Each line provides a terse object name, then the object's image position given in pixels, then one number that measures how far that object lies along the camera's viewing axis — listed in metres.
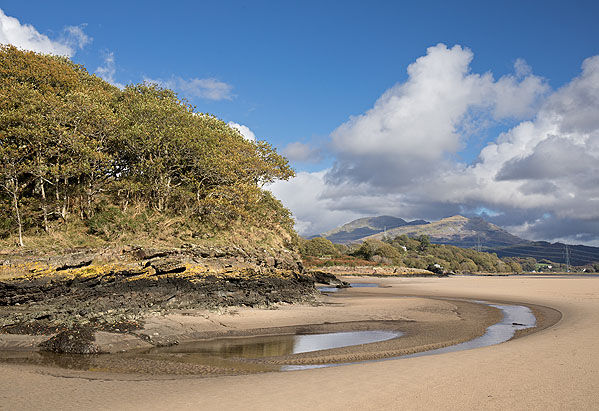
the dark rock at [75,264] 21.45
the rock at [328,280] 53.19
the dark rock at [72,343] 13.95
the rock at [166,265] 24.23
